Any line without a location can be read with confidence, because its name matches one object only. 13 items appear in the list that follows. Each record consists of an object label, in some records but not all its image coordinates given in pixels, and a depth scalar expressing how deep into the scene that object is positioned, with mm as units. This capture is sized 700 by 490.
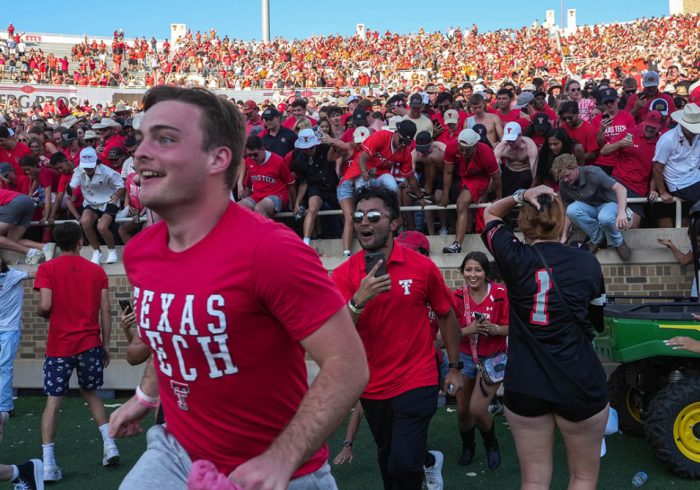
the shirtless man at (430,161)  10281
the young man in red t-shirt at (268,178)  10430
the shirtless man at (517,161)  9953
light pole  39219
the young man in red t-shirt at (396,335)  4938
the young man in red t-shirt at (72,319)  7266
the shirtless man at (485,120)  11336
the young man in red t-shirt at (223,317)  2279
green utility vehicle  6129
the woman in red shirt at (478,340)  6711
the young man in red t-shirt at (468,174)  9711
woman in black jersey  4230
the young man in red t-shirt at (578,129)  10109
